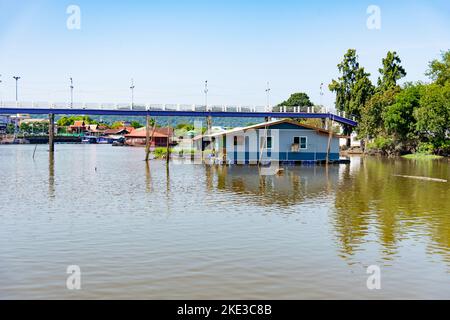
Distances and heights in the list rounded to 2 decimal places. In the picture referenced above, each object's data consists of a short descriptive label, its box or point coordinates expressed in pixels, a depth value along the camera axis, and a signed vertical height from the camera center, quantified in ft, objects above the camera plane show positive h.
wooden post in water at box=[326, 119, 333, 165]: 203.84 +2.72
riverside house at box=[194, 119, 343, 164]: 198.08 +2.58
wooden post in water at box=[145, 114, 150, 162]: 229.86 +4.09
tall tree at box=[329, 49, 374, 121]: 335.26 +41.03
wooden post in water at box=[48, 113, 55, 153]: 306.76 +7.99
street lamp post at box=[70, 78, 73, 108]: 378.81 +43.22
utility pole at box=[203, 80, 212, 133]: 248.83 +14.12
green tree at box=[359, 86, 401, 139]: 297.94 +22.20
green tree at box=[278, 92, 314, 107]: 534.37 +50.97
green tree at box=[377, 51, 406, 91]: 330.13 +48.70
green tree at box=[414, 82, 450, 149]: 245.45 +17.79
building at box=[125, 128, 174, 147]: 497.46 +12.58
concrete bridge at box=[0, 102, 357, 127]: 256.32 +19.08
